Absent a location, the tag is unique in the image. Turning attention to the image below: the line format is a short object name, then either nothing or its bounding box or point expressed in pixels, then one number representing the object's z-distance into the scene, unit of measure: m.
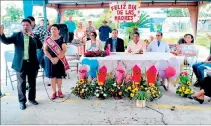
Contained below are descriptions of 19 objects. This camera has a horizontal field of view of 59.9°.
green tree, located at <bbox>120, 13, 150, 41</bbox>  7.54
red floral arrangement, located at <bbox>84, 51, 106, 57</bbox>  3.66
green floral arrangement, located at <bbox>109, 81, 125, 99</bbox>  3.27
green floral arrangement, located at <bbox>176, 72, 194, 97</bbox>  3.34
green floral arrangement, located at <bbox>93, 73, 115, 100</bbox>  3.25
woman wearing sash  3.14
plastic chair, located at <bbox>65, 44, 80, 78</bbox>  4.86
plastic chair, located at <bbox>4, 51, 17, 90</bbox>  3.89
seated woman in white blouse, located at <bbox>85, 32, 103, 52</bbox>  4.59
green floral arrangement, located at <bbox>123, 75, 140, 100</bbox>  3.18
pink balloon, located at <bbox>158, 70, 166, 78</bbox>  3.58
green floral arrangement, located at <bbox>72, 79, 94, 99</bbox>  3.29
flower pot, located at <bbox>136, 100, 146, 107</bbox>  2.97
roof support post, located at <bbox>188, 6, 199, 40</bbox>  7.58
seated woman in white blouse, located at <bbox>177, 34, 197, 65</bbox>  4.53
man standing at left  2.84
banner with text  5.00
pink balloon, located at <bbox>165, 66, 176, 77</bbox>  3.50
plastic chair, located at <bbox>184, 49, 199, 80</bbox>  4.53
